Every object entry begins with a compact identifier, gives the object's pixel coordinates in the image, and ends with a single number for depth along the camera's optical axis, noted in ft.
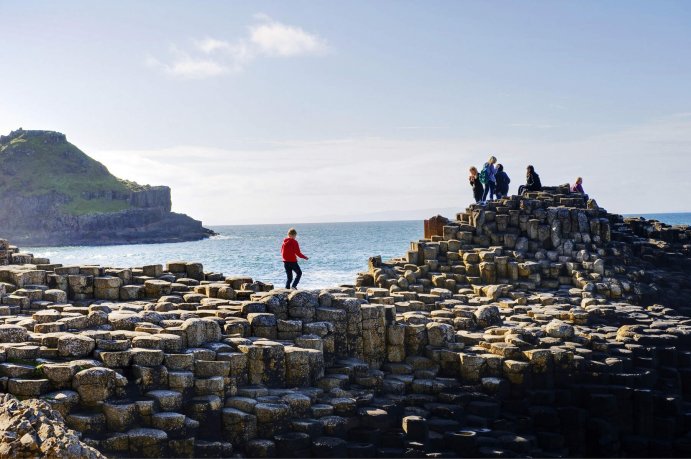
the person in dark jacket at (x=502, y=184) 111.45
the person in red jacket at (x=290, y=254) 76.74
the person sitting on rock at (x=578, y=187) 119.03
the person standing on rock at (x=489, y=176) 109.19
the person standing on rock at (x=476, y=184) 109.70
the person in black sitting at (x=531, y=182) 113.09
